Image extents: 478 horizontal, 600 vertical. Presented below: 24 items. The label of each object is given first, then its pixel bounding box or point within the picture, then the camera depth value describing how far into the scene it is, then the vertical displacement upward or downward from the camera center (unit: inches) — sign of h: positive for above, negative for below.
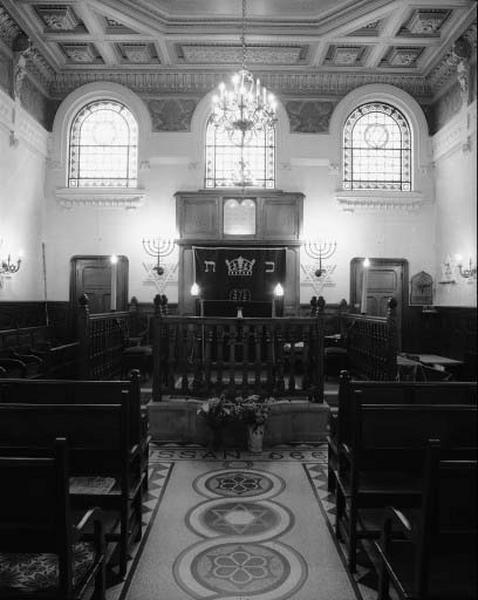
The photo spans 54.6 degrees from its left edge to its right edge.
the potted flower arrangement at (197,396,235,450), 200.4 -47.1
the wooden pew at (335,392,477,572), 107.3 -33.2
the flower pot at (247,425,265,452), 205.3 -58.7
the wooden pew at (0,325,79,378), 251.0 -30.3
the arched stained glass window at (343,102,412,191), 431.2 +147.4
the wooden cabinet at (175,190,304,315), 409.7 +73.6
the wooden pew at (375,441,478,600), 31.9 -30.3
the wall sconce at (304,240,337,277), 414.9 +51.1
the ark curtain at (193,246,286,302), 397.7 +29.2
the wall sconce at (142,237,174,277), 410.6 +52.4
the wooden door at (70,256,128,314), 414.0 +22.3
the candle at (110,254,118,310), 410.0 +31.9
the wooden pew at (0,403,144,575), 111.8 -32.1
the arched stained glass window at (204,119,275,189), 427.2 +138.2
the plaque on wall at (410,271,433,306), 414.3 +15.3
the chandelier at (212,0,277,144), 266.8 +120.2
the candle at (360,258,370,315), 318.7 +7.0
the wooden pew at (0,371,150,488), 138.5 -26.6
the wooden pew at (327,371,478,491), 136.6 -26.5
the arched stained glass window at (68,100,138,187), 428.1 +148.8
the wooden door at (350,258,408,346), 414.9 +21.5
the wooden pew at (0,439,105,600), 71.6 -32.8
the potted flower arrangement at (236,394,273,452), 201.3 -48.3
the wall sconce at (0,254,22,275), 348.8 +30.5
